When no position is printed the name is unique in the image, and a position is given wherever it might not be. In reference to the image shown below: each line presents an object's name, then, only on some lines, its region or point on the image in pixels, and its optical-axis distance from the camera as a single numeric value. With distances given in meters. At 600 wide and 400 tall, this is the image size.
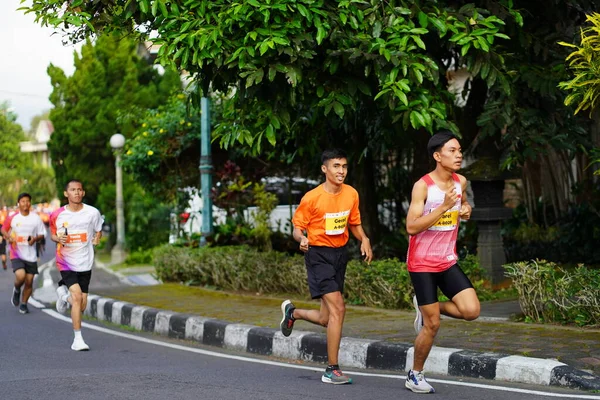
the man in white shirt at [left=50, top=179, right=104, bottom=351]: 14.28
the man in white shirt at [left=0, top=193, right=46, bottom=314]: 20.57
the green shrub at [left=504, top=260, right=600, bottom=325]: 12.83
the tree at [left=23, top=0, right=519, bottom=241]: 13.04
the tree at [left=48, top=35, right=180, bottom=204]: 45.38
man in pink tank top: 9.67
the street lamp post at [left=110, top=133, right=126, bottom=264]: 38.13
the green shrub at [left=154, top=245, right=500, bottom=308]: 16.00
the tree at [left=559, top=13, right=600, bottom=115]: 10.49
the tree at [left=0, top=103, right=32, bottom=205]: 94.95
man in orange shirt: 10.83
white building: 144.38
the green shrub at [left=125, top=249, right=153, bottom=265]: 36.19
